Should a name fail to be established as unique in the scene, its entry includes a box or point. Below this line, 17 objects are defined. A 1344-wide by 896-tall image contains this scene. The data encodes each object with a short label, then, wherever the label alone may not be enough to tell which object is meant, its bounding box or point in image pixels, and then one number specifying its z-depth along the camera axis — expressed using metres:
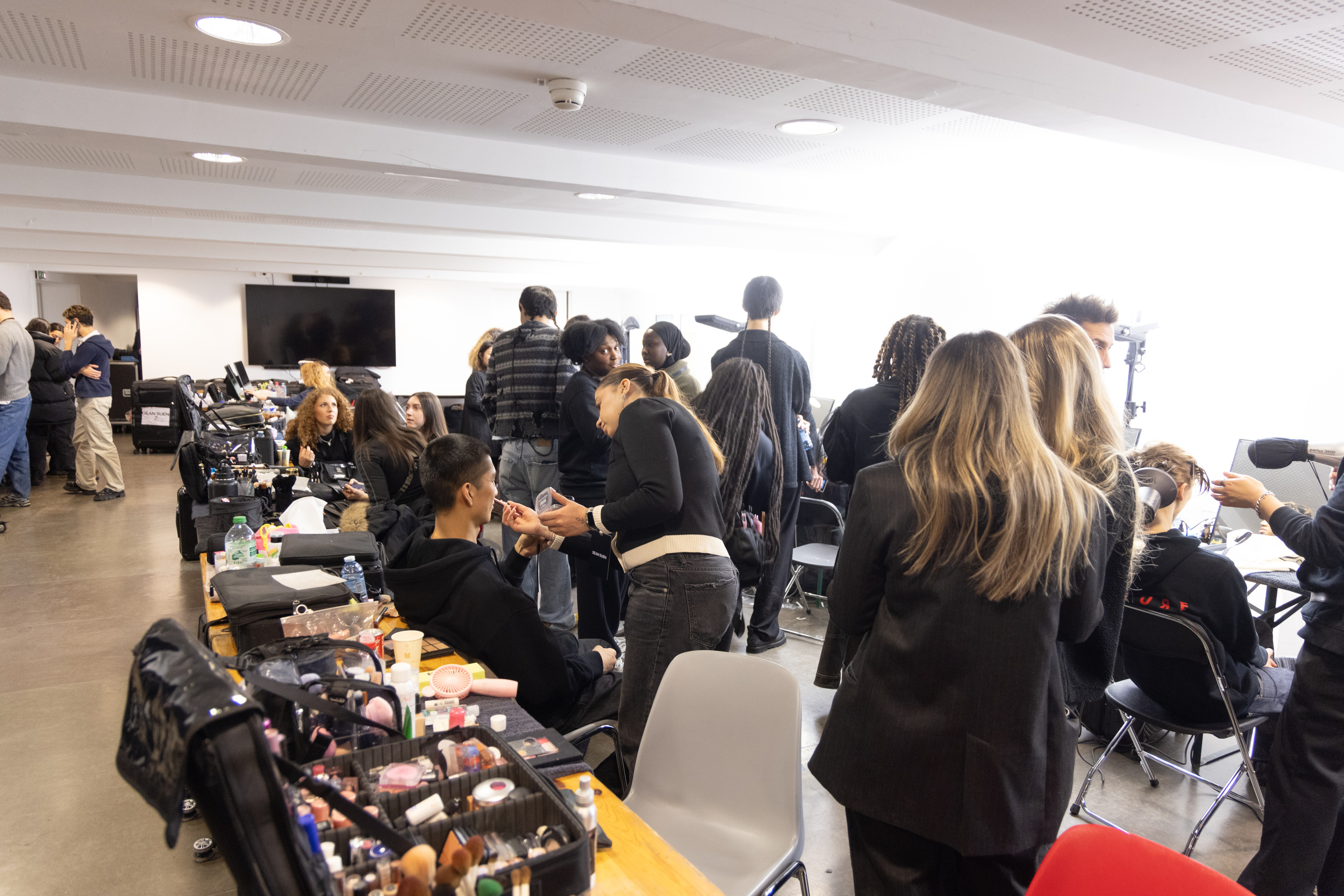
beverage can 2.02
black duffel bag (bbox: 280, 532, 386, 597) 2.65
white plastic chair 1.81
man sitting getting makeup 2.17
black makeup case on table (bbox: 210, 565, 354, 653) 2.12
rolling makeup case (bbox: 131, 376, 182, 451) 10.69
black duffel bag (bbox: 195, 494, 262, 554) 3.84
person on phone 7.30
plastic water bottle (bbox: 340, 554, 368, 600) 2.55
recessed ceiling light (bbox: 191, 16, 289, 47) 2.62
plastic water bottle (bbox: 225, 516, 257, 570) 2.86
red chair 1.15
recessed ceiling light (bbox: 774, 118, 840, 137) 3.78
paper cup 1.99
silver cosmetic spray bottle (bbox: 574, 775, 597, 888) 1.31
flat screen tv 13.30
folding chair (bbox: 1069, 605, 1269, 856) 2.37
